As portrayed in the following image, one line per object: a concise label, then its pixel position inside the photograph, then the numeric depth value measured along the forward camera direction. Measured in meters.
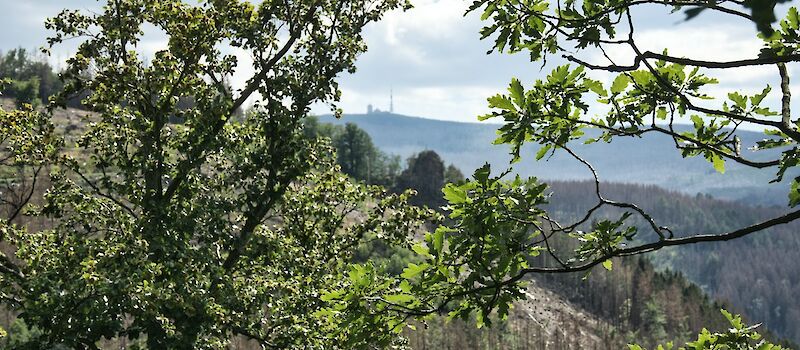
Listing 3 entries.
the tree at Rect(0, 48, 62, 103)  153.75
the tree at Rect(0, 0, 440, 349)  13.64
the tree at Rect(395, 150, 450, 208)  150.00
